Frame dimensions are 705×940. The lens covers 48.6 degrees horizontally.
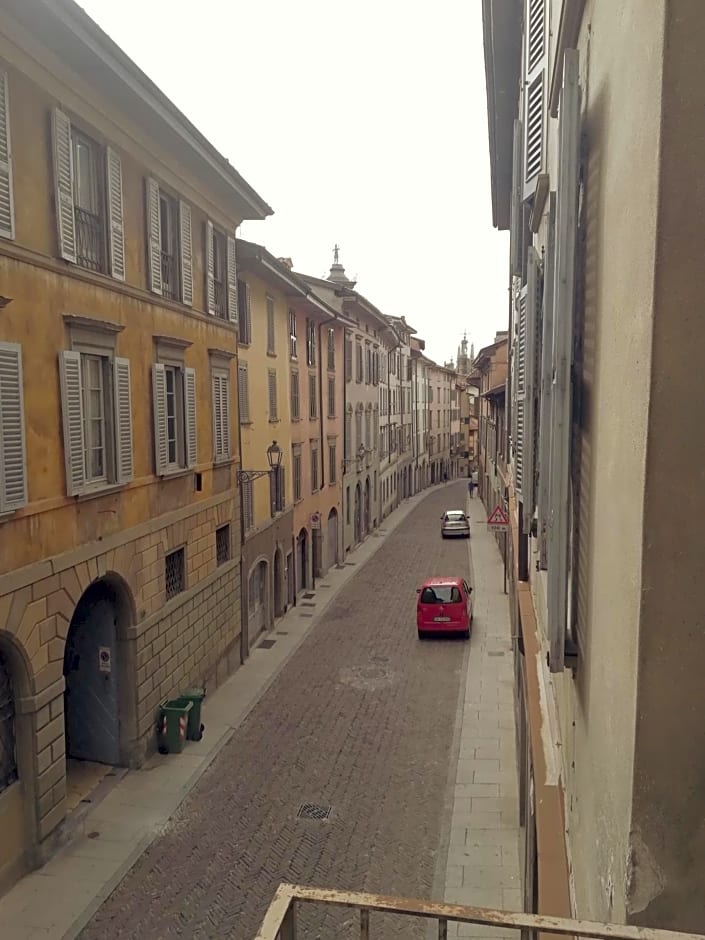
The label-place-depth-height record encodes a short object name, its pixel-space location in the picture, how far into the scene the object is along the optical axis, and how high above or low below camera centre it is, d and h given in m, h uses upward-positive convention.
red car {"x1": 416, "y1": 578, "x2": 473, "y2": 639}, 21.19 -5.51
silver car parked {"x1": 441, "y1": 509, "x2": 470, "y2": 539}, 39.78 -6.05
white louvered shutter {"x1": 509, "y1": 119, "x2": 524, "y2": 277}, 9.78 +3.10
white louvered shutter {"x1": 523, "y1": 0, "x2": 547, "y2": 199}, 7.40 +3.12
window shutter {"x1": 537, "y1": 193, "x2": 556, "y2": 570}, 4.00 +0.09
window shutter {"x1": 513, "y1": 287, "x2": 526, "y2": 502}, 9.78 +0.26
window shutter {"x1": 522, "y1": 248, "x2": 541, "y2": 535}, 5.02 +0.28
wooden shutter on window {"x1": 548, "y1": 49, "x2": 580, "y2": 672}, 3.20 +0.23
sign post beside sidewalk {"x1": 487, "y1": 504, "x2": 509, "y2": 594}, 22.16 -3.22
